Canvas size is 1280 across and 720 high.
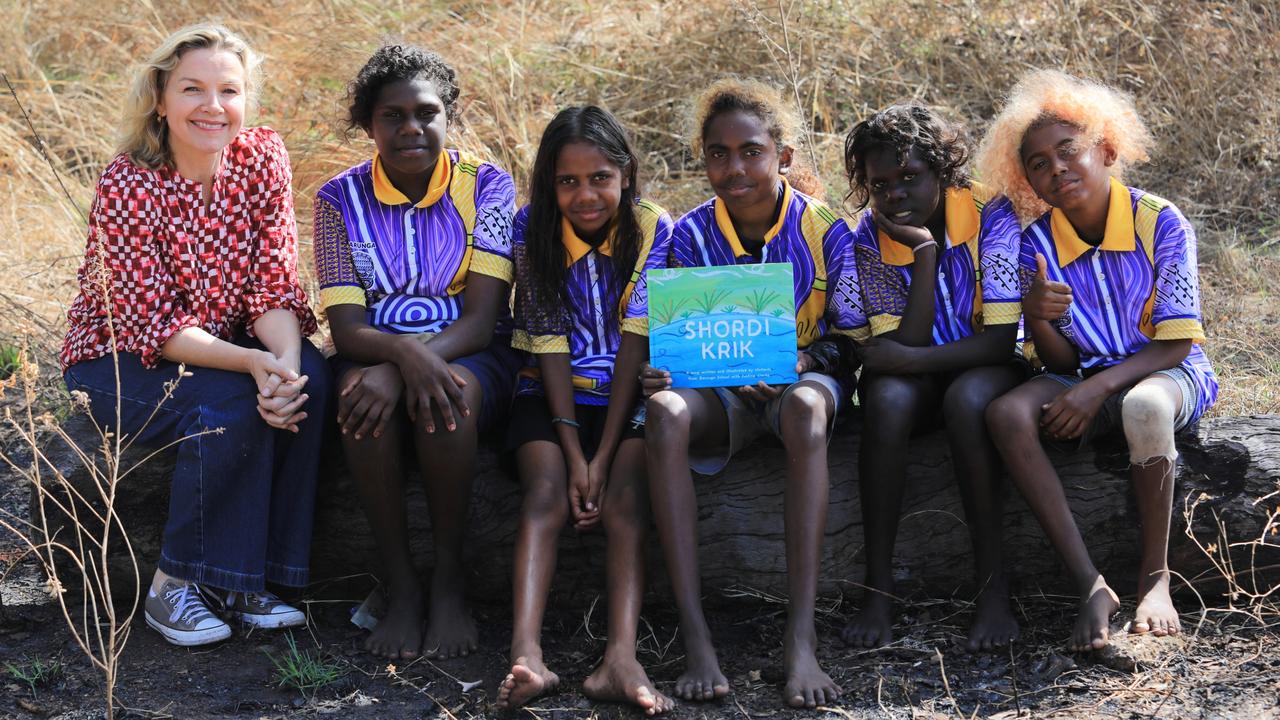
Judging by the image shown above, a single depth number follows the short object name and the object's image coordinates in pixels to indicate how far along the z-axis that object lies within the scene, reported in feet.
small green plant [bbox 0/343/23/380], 16.02
